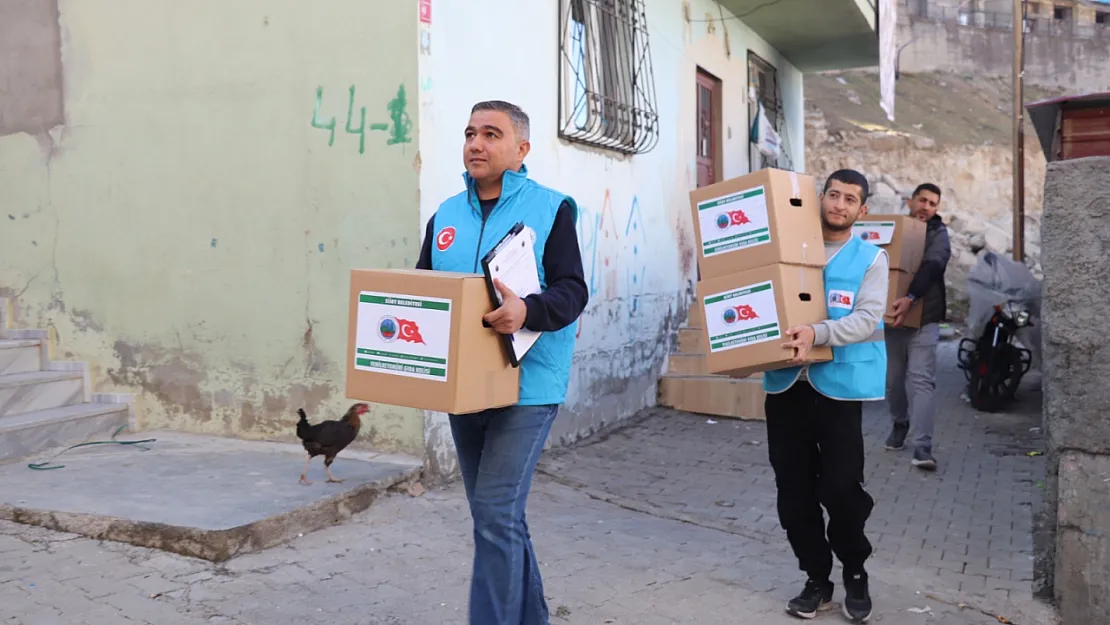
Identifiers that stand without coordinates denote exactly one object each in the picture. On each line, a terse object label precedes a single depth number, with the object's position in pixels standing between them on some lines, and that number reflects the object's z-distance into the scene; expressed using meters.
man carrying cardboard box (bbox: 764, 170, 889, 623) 3.67
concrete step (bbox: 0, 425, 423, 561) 4.23
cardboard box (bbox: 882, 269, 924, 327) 6.64
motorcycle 9.01
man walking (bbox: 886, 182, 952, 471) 6.62
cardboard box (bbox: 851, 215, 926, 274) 6.72
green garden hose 5.46
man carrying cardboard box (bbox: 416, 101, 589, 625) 2.94
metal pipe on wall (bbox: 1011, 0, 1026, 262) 12.70
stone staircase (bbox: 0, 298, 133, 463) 5.67
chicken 4.85
